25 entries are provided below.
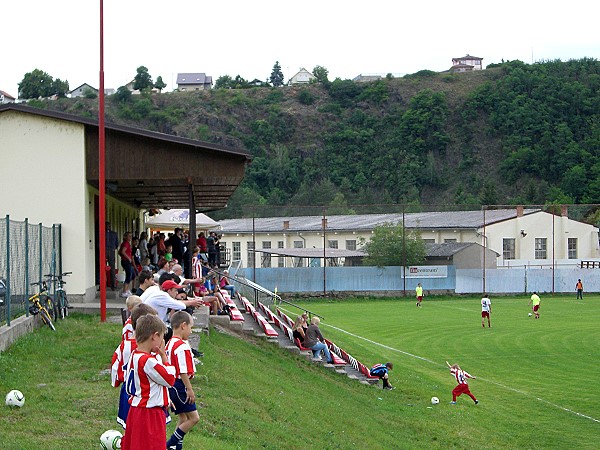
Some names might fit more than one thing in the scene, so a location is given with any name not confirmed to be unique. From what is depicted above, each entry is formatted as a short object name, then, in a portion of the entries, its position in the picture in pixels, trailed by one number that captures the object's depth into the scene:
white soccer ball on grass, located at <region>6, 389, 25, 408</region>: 11.04
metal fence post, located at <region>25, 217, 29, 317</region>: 17.45
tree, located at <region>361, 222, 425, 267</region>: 67.81
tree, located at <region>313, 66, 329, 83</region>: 188.12
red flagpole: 20.17
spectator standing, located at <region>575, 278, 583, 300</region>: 60.44
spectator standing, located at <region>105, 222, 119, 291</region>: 24.28
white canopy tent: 39.84
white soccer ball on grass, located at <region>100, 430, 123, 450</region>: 9.15
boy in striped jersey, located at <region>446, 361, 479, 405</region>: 21.92
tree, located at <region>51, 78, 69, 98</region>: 183.12
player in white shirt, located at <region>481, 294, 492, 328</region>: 40.16
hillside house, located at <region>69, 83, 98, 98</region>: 184.50
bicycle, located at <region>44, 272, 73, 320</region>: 19.61
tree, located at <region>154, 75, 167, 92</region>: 195.41
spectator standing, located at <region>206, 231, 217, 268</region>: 35.08
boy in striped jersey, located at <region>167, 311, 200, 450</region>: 8.92
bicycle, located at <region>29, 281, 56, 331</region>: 17.78
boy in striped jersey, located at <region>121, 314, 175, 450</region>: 7.82
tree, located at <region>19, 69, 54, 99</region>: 182.54
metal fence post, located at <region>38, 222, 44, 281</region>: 19.25
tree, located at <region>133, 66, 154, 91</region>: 187.88
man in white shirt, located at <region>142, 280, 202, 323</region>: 11.48
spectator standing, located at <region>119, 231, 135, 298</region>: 23.39
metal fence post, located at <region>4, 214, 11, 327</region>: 15.74
